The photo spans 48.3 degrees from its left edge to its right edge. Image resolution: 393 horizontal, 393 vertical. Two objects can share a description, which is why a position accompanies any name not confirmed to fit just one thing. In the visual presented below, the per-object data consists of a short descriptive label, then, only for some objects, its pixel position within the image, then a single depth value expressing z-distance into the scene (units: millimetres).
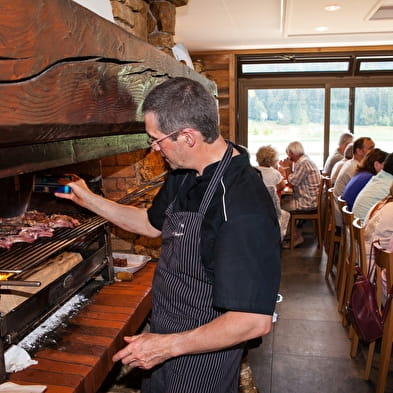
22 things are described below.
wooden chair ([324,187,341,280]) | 4277
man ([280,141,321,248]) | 5457
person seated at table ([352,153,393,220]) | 3477
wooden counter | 1453
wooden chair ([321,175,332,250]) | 4805
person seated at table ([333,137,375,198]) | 4809
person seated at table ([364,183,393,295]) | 2775
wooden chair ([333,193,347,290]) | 3622
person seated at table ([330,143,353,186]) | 5318
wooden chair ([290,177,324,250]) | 5379
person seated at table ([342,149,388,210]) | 4078
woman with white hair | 4836
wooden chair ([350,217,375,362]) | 2762
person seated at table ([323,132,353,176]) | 6031
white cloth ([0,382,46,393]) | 1326
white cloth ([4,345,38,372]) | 1466
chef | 1262
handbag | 2553
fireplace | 866
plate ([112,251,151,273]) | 2438
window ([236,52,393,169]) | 6703
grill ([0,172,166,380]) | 1396
